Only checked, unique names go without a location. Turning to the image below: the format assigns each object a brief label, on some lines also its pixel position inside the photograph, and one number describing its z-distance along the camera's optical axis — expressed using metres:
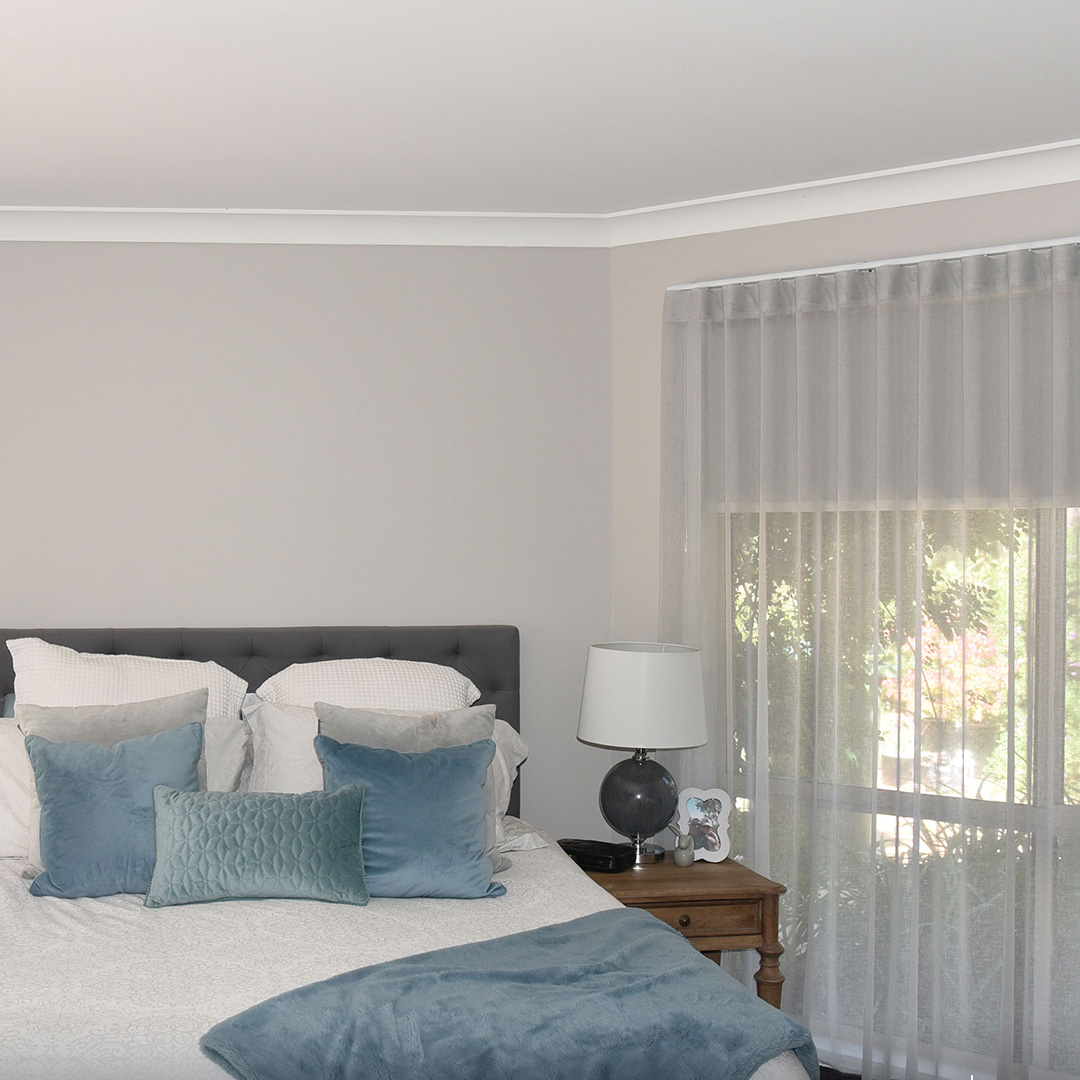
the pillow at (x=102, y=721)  2.80
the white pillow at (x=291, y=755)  2.99
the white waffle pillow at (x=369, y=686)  3.32
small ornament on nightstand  3.31
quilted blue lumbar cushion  2.57
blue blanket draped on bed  1.87
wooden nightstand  3.10
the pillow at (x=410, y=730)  2.91
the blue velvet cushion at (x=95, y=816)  2.62
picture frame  3.38
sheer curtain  3.10
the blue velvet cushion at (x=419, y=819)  2.66
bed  1.90
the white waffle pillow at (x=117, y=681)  3.16
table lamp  3.25
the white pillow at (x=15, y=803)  2.90
